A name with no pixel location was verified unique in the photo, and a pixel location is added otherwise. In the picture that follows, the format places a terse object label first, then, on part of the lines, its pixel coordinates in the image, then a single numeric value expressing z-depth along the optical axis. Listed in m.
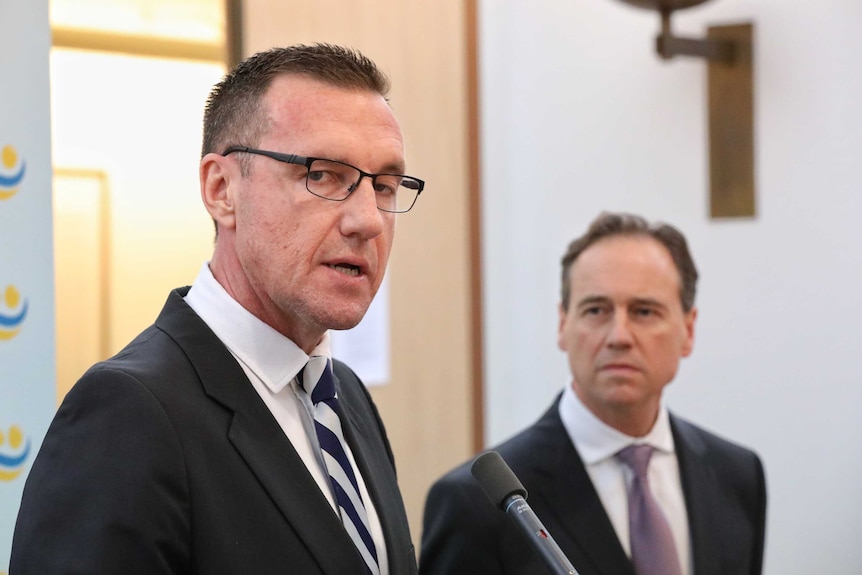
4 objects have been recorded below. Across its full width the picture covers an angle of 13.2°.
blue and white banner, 3.88
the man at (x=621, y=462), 4.07
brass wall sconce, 4.78
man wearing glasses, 3.60
